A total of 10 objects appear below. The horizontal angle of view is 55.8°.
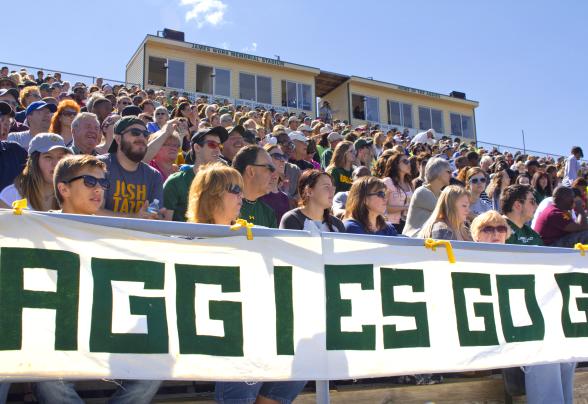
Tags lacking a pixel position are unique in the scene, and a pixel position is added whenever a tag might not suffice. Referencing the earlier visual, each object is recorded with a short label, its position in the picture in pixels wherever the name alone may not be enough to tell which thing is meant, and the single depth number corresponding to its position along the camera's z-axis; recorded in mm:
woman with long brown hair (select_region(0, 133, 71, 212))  4035
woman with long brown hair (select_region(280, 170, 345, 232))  4492
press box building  27703
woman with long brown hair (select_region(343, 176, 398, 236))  4801
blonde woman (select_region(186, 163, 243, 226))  3391
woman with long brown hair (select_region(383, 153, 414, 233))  7191
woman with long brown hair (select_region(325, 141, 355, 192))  7973
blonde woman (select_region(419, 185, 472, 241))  4897
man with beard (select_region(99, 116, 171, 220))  4559
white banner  2506
